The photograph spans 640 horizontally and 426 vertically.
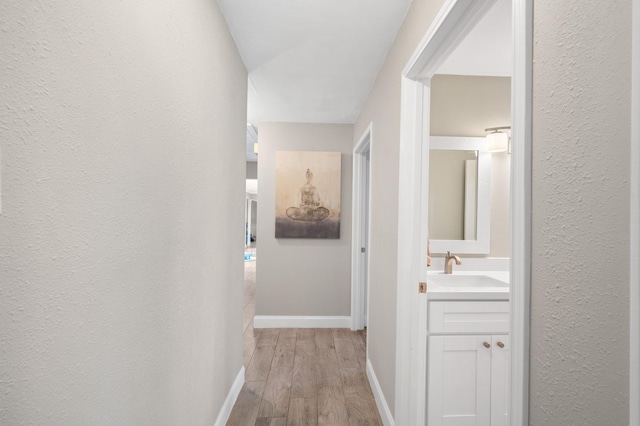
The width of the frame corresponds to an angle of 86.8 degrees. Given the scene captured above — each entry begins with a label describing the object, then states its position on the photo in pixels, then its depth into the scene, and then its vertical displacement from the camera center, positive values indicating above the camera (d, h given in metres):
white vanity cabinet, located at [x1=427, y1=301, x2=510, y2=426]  1.89 -0.83
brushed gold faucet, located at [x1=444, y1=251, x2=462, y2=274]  2.47 -0.35
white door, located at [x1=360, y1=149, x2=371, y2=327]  3.88 -0.21
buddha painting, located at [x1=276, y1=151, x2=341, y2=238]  3.85 +0.22
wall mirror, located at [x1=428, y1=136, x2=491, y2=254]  2.61 +0.18
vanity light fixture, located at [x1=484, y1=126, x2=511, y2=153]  2.56 +0.58
